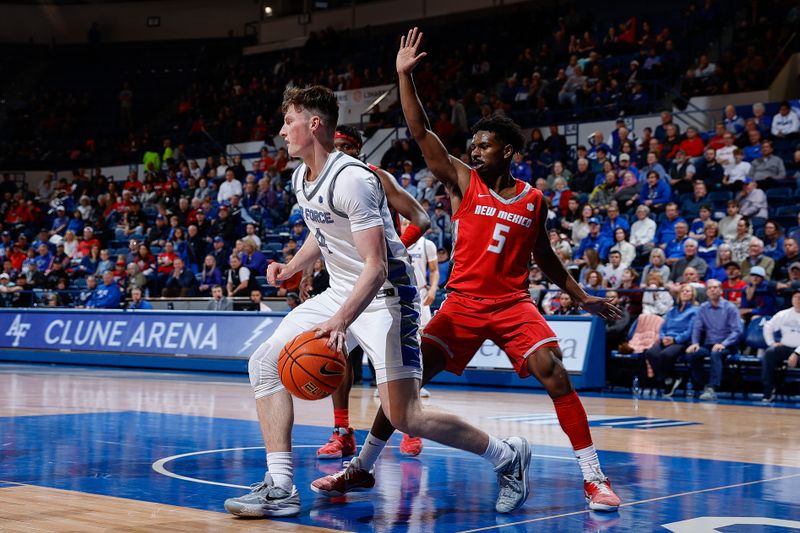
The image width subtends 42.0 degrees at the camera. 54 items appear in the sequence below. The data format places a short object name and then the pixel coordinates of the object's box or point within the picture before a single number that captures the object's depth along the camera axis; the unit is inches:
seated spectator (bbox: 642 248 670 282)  601.6
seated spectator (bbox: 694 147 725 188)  700.0
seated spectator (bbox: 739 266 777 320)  550.3
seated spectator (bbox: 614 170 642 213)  705.0
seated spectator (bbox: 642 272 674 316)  585.6
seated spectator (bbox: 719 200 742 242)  631.8
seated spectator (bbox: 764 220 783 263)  597.0
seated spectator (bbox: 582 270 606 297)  595.5
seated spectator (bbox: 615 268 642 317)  591.8
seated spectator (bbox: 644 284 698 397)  557.6
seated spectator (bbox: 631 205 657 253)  666.2
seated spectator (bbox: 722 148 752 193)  688.4
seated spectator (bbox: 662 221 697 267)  634.8
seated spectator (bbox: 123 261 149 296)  828.7
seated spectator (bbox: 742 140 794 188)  677.9
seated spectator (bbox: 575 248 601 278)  620.4
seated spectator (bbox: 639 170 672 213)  692.1
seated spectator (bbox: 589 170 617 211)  717.3
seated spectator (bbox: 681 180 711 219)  672.4
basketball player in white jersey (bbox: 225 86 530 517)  205.9
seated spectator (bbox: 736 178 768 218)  652.7
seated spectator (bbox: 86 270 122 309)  811.4
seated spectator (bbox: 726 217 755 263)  608.4
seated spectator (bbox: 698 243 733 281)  585.9
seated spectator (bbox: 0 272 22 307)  880.7
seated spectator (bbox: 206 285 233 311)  721.6
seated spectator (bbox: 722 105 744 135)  741.3
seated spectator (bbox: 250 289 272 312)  694.5
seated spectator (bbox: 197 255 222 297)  791.7
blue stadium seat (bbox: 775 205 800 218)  665.6
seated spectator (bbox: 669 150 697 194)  699.4
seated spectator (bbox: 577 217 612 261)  673.6
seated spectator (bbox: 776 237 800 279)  567.8
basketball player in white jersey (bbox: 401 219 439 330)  481.1
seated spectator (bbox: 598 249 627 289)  625.3
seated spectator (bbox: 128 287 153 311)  769.6
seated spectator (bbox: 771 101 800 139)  713.0
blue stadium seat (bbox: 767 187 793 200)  675.4
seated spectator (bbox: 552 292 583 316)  597.9
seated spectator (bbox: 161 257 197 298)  792.9
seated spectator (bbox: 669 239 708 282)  596.1
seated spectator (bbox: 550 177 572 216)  736.3
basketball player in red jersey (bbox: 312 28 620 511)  228.1
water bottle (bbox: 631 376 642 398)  559.8
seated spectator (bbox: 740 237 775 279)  574.9
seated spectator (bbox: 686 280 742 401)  537.0
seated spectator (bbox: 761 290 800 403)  518.6
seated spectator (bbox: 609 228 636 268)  647.8
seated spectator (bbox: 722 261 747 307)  570.3
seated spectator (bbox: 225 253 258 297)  743.7
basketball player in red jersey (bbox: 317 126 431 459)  251.8
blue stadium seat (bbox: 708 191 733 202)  690.8
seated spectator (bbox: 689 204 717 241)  640.4
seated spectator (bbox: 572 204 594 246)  695.1
